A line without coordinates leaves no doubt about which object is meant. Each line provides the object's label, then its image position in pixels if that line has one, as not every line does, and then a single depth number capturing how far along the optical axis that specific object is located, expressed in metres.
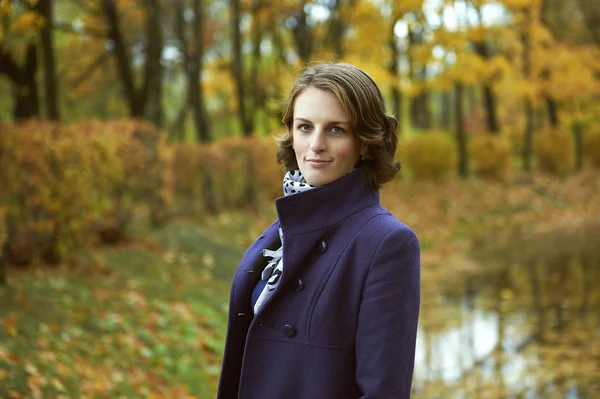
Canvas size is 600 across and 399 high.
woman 2.04
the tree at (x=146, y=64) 13.34
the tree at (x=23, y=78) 12.59
